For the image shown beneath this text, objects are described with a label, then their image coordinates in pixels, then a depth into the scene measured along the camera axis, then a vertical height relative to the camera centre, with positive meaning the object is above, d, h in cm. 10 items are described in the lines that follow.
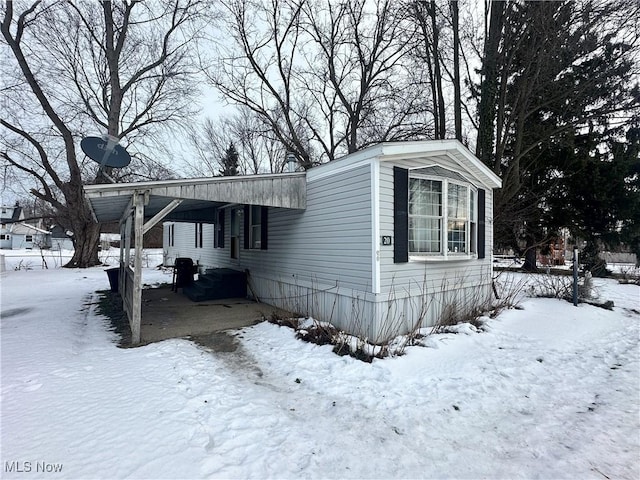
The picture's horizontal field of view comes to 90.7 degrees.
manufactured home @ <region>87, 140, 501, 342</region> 547 +32
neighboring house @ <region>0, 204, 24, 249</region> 4176 +147
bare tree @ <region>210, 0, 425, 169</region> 1379 +827
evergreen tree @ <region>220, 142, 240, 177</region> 2656 +692
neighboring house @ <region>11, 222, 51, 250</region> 4347 +66
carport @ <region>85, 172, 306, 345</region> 513 +85
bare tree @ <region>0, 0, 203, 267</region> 1583 +852
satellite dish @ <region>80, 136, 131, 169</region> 562 +167
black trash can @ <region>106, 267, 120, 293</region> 1088 -122
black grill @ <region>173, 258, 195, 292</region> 1090 -104
